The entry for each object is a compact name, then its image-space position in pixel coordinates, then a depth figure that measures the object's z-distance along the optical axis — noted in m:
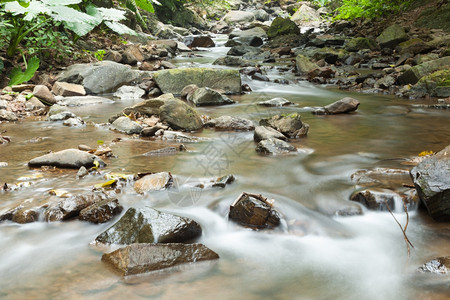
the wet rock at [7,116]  5.95
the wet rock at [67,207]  2.66
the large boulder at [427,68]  8.46
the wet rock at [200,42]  18.09
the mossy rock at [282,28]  18.78
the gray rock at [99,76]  8.50
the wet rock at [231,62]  12.73
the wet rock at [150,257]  2.05
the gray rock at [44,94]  7.04
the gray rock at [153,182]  3.12
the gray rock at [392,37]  13.38
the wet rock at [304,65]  11.44
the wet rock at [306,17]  25.33
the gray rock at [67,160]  3.55
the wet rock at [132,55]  11.30
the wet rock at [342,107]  6.53
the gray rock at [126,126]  5.11
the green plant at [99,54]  10.49
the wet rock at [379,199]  2.84
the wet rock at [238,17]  27.67
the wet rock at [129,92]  8.39
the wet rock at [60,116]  5.91
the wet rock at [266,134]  4.66
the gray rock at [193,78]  8.33
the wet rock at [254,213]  2.69
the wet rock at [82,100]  7.52
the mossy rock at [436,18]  14.09
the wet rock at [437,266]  2.04
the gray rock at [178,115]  5.28
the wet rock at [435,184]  2.46
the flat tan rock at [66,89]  7.83
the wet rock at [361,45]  13.99
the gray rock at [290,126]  4.98
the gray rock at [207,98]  7.37
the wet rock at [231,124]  5.47
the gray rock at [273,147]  4.29
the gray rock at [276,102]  7.45
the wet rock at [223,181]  3.28
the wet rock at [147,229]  2.32
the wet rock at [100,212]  2.65
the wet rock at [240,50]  15.82
